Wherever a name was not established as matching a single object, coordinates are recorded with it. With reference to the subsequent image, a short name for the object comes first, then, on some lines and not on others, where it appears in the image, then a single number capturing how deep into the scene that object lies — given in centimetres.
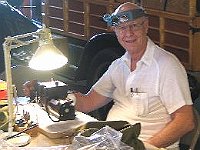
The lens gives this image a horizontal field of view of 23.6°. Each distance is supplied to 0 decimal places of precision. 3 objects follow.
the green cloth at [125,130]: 216
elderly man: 273
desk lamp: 240
